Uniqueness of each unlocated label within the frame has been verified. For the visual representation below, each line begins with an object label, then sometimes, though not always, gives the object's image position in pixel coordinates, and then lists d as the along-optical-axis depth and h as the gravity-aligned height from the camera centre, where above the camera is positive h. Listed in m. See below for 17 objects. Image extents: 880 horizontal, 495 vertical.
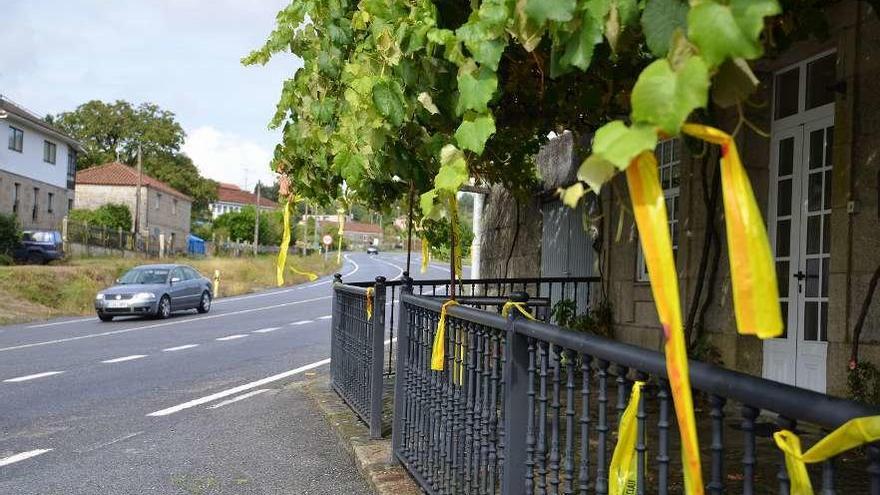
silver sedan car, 19.80 -1.36
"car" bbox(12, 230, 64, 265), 32.72 -0.43
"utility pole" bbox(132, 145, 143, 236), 50.28 +1.86
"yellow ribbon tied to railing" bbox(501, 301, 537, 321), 3.22 -0.22
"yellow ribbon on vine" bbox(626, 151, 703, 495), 1.52 -0.03
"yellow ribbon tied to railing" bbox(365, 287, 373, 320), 6.30 -0.43
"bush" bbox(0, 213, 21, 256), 31.94 +0.05
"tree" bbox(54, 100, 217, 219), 72.75 +10.00
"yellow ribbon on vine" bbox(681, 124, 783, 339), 1.33 +0.00
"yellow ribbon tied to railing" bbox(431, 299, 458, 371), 3.96 -0.48
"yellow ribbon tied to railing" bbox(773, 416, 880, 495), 1.37 -0.34
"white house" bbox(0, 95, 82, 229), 39.88 +3.82
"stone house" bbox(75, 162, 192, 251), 62.25 +3.87
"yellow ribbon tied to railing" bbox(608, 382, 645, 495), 2.15 -0.55
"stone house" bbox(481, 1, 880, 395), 5.78 +0.46
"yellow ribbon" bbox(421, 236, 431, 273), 7.19 -0.01
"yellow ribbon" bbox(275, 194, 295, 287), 5.56 -0.03
